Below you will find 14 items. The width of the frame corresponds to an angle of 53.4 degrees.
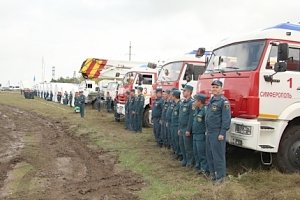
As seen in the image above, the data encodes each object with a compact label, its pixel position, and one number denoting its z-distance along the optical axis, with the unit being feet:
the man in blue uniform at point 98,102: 61.78
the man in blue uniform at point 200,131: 18.03
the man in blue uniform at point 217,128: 16.08
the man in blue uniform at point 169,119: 22.80
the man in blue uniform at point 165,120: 24.29
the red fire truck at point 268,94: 16.38
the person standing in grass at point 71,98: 81.34
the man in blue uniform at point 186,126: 19.46
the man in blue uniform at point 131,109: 34.32
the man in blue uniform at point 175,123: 21.83
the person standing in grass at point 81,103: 49.81
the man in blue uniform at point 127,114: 35.99
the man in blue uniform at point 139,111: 33.12
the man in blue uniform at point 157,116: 26.09
